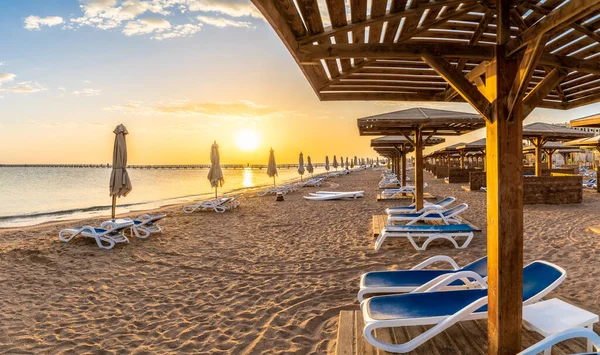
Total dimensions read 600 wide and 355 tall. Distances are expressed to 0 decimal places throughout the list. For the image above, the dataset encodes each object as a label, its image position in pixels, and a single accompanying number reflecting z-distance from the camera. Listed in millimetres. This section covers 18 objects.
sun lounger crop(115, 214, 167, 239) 7957
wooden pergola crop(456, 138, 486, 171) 17825
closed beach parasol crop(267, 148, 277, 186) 21078
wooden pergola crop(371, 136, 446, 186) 11133
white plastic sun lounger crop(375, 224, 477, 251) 5949
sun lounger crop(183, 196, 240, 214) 12375
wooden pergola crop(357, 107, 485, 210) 6657
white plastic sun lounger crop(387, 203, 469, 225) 7000
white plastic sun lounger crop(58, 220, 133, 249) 7039
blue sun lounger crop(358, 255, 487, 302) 3307
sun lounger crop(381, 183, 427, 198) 13539
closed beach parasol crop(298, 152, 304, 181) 27808
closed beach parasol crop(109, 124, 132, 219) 8492
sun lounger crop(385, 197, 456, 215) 8148
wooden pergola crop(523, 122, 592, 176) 11917
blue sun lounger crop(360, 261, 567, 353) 2352
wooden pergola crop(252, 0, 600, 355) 1890
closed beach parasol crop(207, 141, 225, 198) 14023
